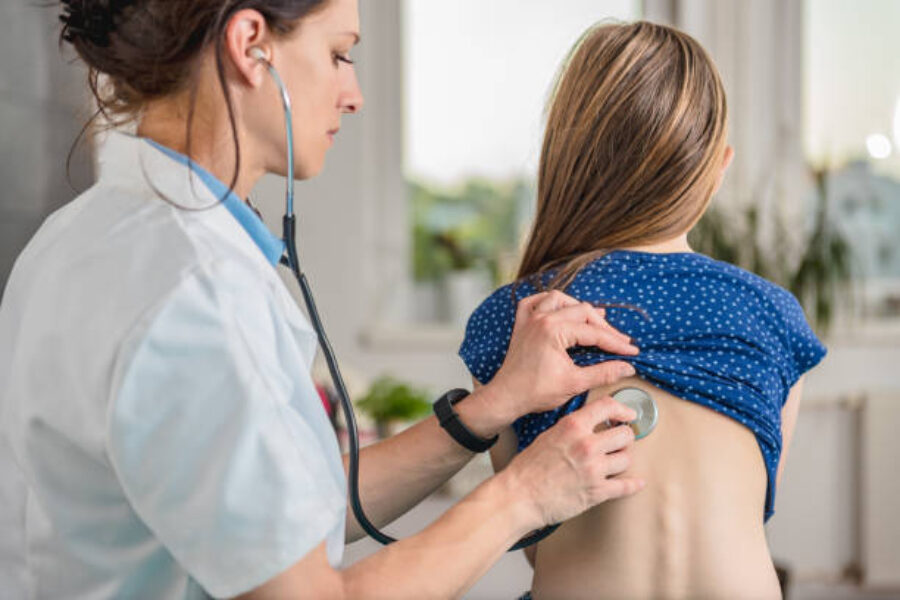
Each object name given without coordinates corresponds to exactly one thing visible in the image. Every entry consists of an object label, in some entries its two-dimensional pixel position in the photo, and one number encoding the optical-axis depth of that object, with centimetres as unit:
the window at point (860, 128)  326
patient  108
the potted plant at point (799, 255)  279
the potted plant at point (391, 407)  228
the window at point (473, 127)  336
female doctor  72
